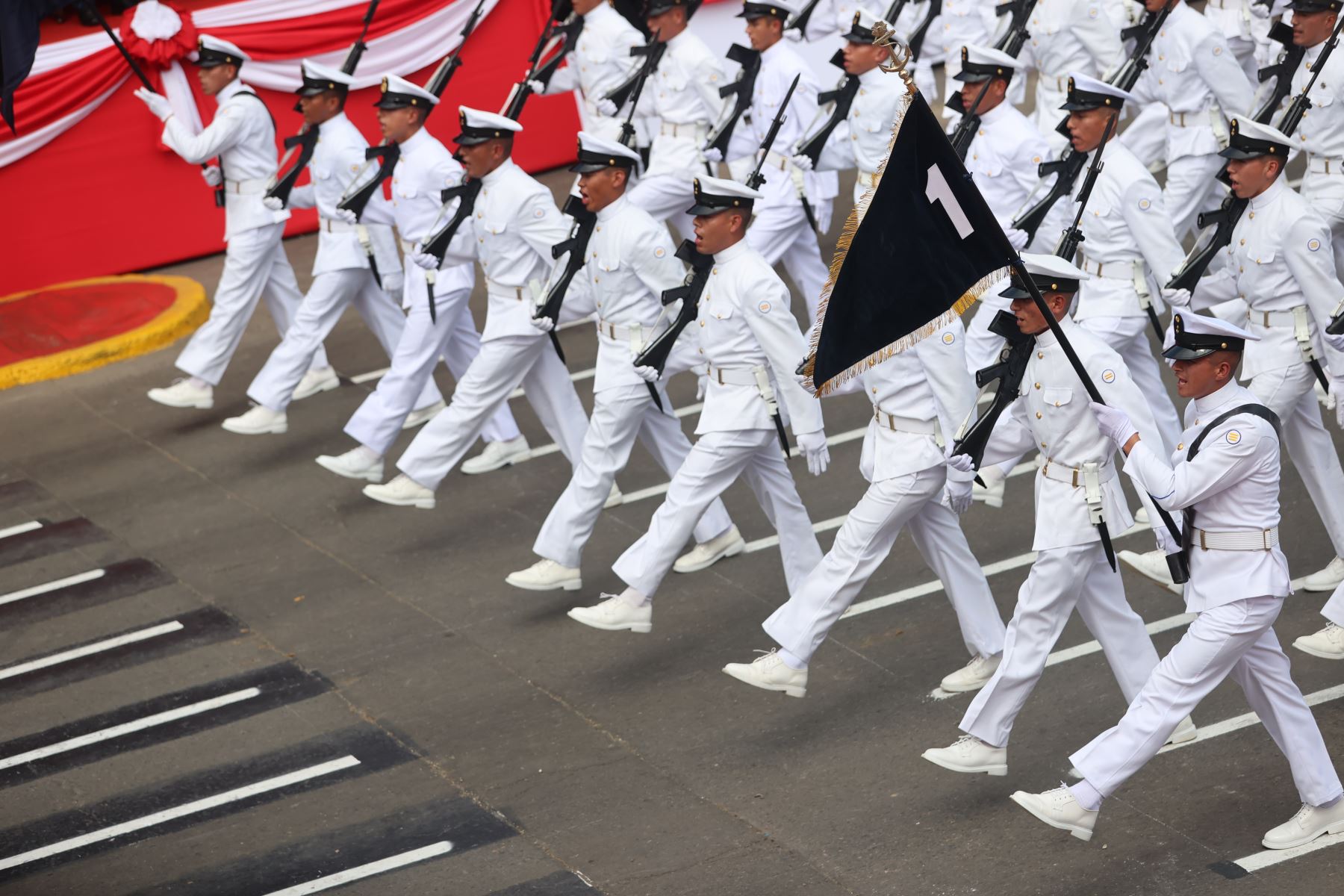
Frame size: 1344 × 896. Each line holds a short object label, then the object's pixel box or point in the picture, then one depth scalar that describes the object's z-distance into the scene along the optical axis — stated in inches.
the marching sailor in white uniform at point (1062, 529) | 499.8
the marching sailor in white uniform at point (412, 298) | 785.6
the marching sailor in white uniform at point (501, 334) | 717.3
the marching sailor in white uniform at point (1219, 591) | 458.0
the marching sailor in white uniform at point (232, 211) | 892.6
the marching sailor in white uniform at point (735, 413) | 599.8
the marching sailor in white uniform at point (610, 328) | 660.7
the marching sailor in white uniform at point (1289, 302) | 583.2
